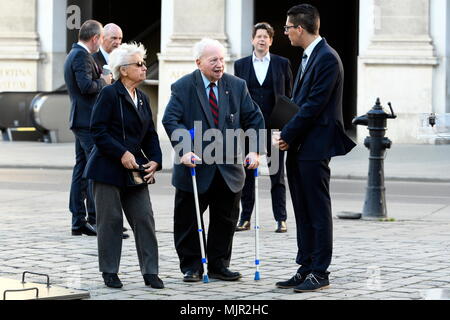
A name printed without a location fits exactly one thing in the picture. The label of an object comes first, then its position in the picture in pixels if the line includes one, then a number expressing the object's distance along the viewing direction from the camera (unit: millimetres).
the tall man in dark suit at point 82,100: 22484
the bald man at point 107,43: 22828
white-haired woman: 17062
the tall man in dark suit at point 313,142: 16531
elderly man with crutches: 17406
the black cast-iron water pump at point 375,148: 26078
